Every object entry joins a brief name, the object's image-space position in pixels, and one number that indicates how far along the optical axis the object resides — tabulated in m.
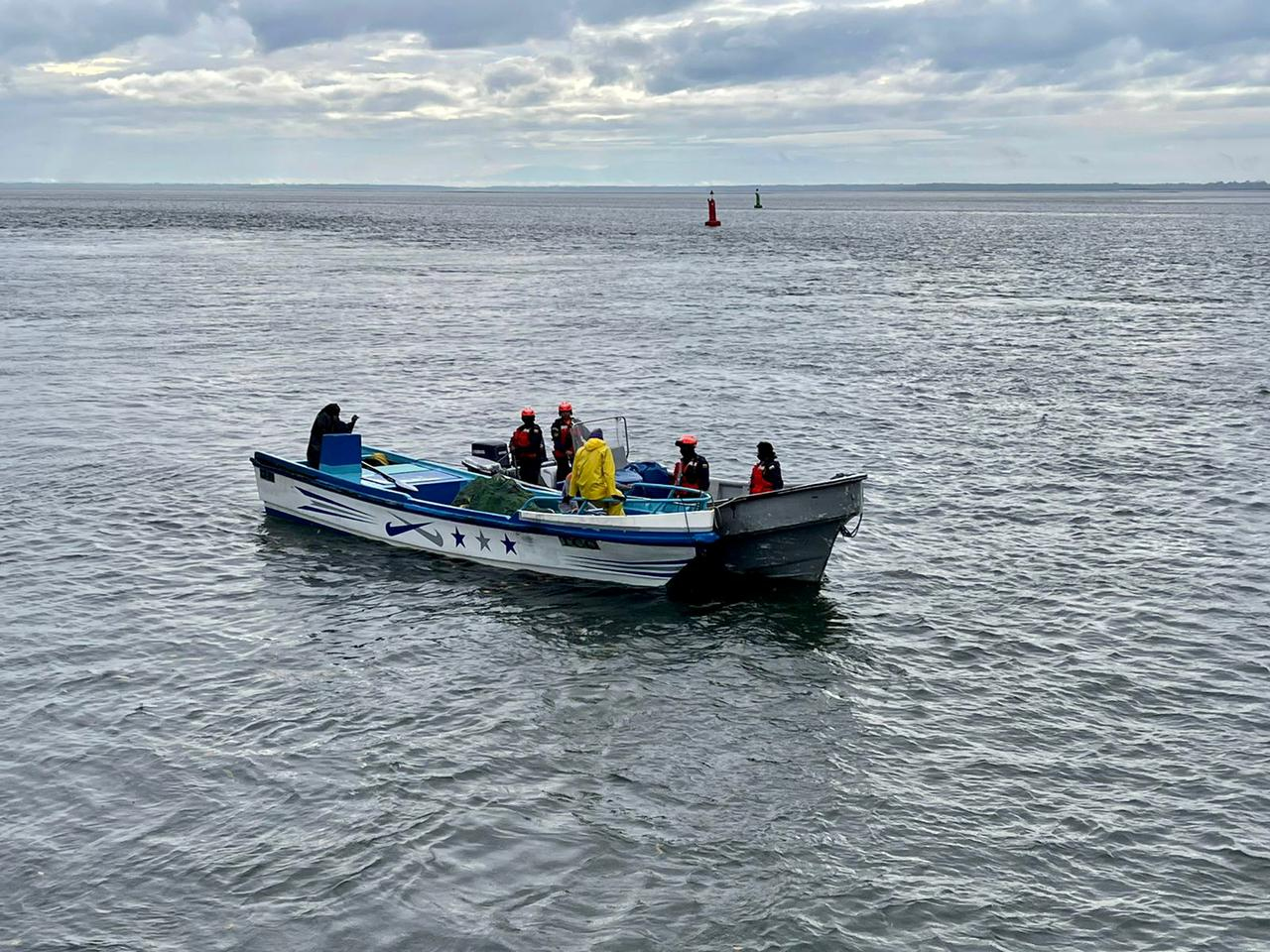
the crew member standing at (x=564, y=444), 21.97
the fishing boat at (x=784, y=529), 18.70
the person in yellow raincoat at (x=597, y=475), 19.86
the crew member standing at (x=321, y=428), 23.06
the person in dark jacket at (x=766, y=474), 19.52
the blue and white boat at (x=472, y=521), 19.30
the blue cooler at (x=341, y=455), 22.94
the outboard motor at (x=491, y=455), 22.84
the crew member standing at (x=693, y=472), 20.48
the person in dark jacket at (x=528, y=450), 22.19
